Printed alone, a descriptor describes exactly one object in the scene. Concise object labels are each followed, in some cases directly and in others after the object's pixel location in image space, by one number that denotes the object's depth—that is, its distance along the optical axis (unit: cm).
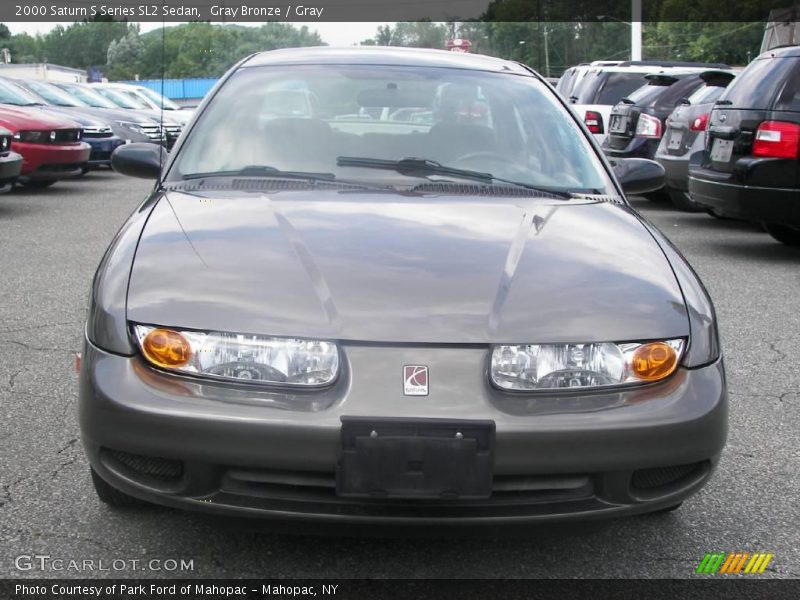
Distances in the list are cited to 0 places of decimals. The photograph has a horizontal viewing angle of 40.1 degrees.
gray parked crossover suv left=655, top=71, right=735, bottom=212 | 1062
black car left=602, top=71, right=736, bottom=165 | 1218
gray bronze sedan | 246
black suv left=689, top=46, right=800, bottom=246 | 810
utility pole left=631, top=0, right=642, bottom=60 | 3163
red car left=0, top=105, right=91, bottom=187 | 1305
